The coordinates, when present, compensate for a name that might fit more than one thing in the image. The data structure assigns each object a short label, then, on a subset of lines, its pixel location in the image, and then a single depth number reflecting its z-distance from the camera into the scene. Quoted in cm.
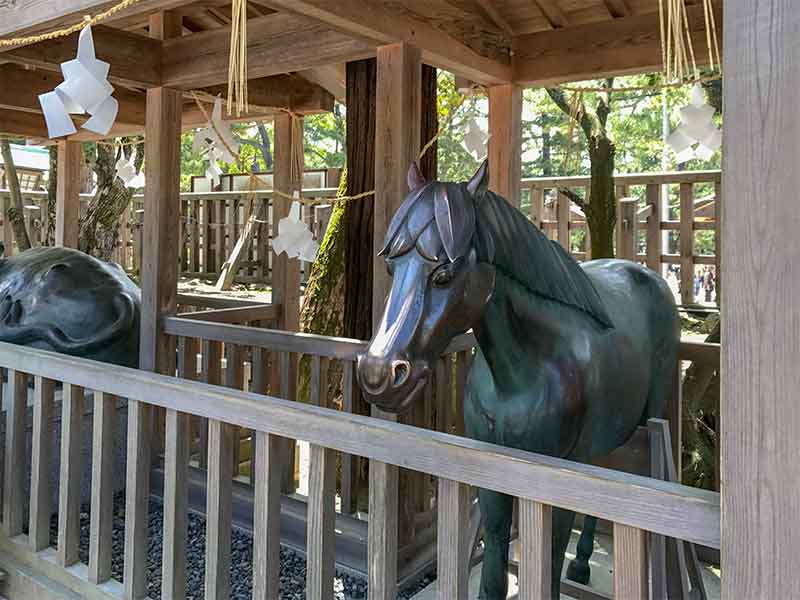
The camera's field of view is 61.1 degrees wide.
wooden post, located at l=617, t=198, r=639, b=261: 466
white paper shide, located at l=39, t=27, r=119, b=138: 191
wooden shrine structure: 98
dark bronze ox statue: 365
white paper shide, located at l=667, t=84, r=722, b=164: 262
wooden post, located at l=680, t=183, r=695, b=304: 439
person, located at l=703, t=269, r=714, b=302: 753
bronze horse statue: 139
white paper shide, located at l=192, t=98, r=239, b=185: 375
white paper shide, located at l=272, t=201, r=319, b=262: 327
